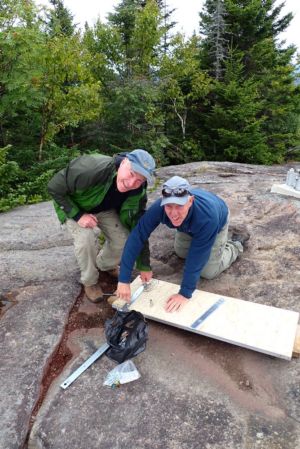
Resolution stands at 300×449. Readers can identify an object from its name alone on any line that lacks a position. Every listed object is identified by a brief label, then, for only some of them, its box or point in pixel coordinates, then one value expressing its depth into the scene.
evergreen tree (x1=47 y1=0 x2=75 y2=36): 18.22
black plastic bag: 2.71
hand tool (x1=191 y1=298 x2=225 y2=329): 2.93
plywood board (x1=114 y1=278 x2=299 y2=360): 2.73
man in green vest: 3.13
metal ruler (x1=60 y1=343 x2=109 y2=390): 2.58
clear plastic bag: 2.59
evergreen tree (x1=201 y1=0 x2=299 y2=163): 15.06
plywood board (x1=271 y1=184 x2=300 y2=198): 5.77
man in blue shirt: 2.63
